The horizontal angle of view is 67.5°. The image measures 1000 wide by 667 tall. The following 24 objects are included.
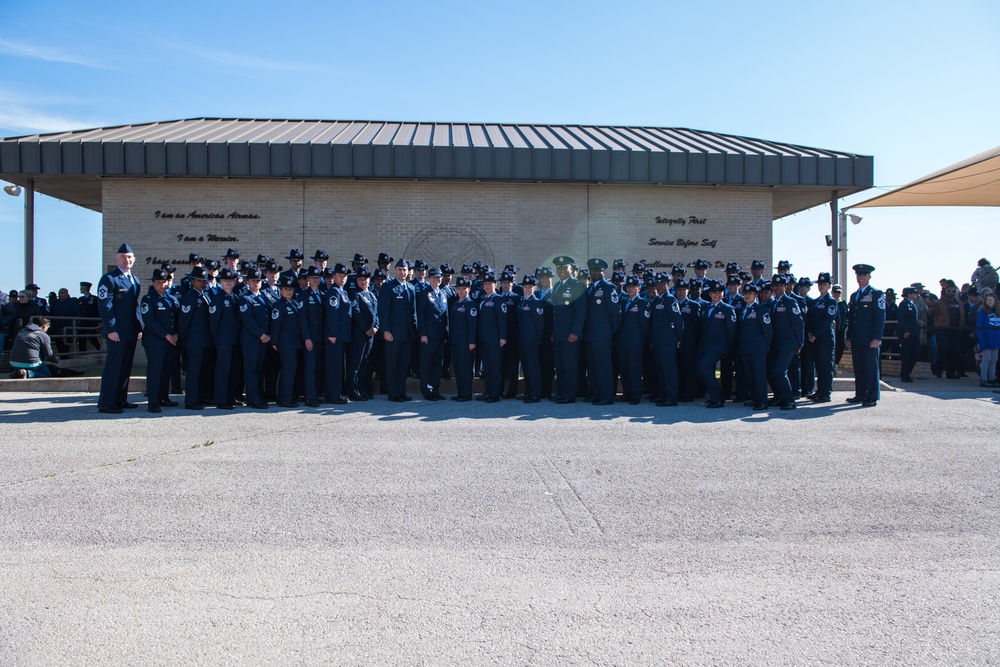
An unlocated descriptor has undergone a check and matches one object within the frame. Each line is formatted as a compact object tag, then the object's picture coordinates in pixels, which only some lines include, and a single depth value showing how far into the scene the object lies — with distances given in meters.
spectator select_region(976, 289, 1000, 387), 13.30
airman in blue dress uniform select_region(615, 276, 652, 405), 10.53
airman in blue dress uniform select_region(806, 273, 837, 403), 10.88
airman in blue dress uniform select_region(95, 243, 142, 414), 9.27
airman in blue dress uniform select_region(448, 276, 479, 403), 10.71
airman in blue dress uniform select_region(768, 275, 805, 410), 10.20
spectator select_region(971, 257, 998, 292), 16.83
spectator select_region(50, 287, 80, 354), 15.58
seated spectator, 12.34
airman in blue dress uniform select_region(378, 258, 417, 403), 10.56
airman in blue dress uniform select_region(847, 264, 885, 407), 10.50
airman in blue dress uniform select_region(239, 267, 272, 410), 9.76
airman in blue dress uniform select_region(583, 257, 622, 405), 10.53
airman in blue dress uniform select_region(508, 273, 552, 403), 10.67
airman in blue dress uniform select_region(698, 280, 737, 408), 10.28
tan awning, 17.28
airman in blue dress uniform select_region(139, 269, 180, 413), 9.52
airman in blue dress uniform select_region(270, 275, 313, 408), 9.92
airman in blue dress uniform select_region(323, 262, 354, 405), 10.09
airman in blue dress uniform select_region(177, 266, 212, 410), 9.70
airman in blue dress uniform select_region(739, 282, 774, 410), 10.16
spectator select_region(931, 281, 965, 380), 14.88
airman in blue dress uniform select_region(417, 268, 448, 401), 10.75
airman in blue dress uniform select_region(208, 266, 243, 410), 9.71
